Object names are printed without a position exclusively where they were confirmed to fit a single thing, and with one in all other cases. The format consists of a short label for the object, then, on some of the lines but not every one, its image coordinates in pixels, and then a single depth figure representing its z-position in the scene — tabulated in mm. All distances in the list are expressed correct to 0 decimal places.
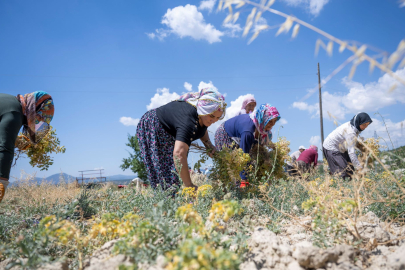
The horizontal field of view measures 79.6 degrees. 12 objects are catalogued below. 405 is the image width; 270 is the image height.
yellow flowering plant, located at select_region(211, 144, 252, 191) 2744
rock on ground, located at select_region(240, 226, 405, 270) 1287
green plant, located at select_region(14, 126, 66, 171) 3867
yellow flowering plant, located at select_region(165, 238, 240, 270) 918
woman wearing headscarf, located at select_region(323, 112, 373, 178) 4594
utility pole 17070
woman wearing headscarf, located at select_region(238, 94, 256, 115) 5637
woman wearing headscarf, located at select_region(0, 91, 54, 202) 2238
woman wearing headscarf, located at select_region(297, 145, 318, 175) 7973
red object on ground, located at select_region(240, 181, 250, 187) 3034
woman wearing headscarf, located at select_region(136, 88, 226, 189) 2725
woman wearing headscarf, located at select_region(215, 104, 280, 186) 3436
